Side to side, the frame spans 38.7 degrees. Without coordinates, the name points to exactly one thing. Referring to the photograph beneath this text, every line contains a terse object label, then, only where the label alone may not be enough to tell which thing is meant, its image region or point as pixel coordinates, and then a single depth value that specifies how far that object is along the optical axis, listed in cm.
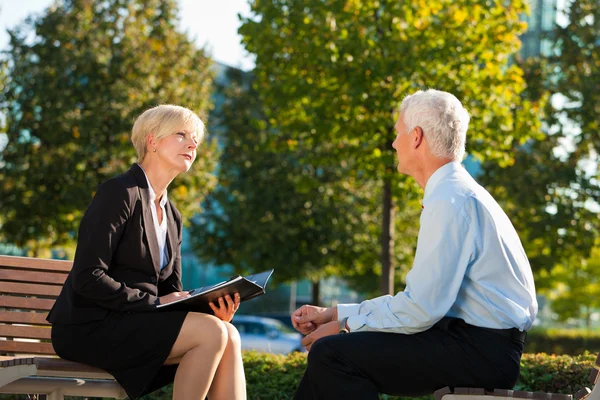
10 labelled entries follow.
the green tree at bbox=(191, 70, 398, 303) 2342
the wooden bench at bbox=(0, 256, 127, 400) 403
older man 338
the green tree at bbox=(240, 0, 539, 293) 1151
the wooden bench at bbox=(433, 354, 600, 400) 316
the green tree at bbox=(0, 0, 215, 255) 1947
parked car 2534
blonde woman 406
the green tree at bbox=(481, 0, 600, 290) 1764
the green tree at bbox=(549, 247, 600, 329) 3033
